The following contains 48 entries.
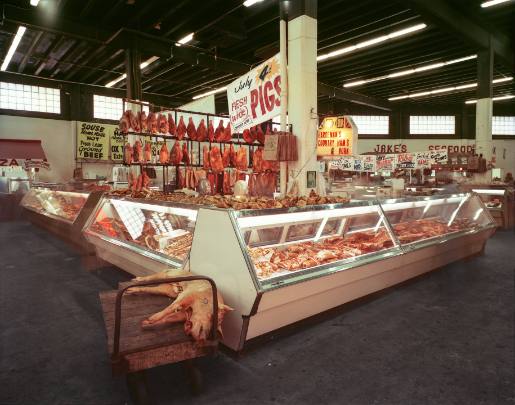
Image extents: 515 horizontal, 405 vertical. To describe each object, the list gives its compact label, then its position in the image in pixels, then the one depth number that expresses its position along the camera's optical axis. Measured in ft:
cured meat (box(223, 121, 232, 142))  25.57
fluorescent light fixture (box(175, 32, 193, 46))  34.93
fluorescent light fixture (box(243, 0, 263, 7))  27.69
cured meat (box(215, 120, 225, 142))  25.32
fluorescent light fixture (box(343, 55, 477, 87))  43.30
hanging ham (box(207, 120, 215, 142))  24.85
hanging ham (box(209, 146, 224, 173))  24.31
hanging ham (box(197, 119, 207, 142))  24.23
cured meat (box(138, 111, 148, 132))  22.75
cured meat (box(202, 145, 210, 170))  24.27
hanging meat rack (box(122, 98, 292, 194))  23.17
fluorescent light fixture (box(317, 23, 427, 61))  33.88
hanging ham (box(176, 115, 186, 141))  23.75
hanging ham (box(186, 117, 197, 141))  24.08
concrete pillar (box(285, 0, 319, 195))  21.11
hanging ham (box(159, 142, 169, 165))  23.89
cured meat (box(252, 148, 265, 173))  26.09
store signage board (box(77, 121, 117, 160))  54.39
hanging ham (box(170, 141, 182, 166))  24.02
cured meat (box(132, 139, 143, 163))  22.93
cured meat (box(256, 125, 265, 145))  26.89
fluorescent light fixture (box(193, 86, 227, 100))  54.13
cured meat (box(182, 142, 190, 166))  24.62
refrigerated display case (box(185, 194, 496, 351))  10.13
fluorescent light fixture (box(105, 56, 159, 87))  42.47
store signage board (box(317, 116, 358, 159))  26.32
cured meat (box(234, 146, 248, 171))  25.25
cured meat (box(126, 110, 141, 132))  22.35
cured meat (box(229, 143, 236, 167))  25.12
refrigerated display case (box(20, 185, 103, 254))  22.03
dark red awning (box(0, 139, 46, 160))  47.81
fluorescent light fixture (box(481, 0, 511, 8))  30.72
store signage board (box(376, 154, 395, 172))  42.37
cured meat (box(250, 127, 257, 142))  26.39
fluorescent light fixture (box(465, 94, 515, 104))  63.12
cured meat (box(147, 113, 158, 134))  22.77
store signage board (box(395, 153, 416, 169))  40.65
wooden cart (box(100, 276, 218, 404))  7.00
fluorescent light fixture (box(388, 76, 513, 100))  51.26
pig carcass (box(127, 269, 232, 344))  8.02
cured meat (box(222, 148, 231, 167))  24.82
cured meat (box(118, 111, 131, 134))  22.20
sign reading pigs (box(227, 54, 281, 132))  19.83
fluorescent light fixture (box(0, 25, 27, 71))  34.26
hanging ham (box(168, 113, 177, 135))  23.59
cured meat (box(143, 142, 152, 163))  23.22
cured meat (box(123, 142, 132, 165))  22.74
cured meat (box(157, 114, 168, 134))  23.18
